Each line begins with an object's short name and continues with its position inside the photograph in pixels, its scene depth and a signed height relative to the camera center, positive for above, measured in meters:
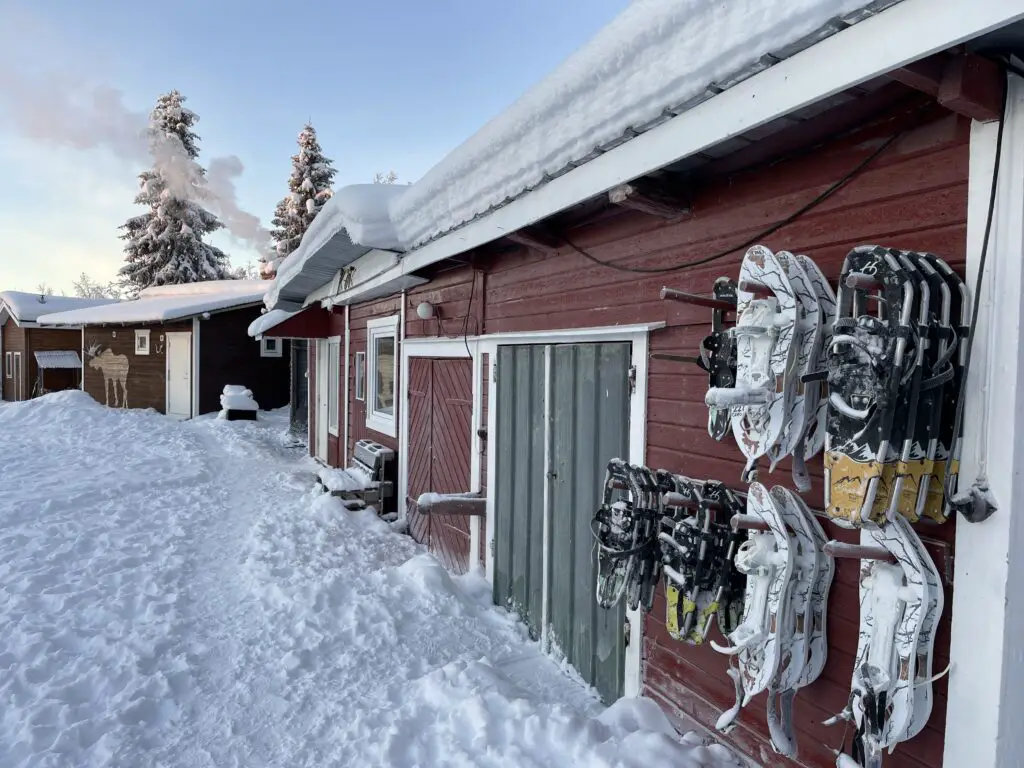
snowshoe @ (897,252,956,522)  1.43 -0.08
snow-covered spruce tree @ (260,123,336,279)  24.86 +6.91
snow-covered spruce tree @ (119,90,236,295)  24.20 +5.56
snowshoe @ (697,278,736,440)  1.95 +0.00
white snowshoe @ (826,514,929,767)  1.50 -0.72
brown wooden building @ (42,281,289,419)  14.59 -0.11
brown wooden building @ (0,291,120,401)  19.39 -0.15
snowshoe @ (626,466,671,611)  2.31 -0.74
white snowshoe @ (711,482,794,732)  1.77 -0.72
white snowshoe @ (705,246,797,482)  1.71 +0.02
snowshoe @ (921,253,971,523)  1.47 -0.12
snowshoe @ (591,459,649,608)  2.31 -0.71
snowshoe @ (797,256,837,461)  1.70 -0.07
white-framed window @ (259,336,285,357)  15.61 +0.08
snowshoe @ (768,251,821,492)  1.69 +0.04
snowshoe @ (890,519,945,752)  1.50 -0.73
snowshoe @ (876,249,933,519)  1.42 -0.14
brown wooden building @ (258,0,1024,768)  1.49 +0.34
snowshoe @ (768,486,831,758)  1.80 -0.78
